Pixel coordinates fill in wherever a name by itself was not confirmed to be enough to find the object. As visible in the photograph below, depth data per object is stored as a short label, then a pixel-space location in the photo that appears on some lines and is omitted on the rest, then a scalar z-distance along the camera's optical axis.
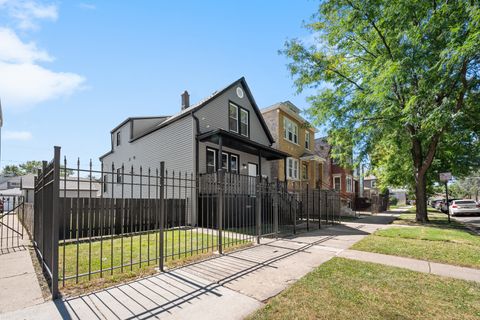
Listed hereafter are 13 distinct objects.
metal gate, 7.57
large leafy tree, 11.23
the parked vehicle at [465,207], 22.05
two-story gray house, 14.20
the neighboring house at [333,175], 29.12
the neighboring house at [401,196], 67.47
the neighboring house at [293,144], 21.23
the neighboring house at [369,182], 60.22
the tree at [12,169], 78.71
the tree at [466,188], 63.54
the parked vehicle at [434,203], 39.77
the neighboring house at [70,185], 27.36
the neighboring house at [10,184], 39.50
